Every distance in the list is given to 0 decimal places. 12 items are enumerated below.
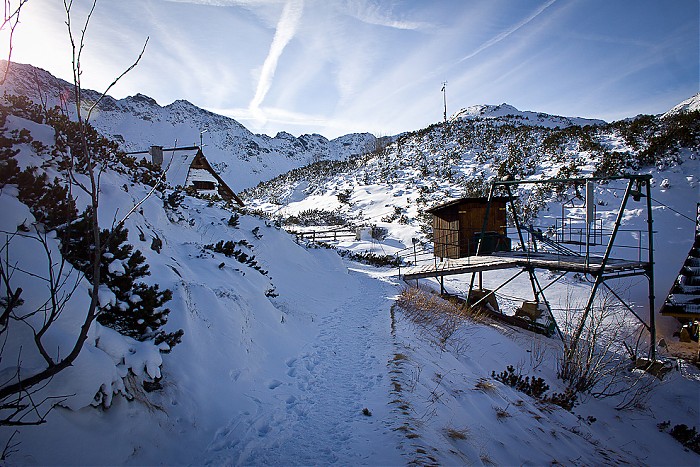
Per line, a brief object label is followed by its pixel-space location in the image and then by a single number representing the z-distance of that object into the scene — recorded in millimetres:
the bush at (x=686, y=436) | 6797
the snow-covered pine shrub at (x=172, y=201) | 9539
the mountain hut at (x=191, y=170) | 21625
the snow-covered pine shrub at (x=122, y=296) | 3879
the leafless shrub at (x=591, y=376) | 7457
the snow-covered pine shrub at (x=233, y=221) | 12852
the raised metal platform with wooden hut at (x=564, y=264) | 9797
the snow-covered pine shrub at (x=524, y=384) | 6779
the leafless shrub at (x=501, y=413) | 5056
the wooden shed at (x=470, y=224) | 16453
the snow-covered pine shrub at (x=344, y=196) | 40894
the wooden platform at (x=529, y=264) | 10148
